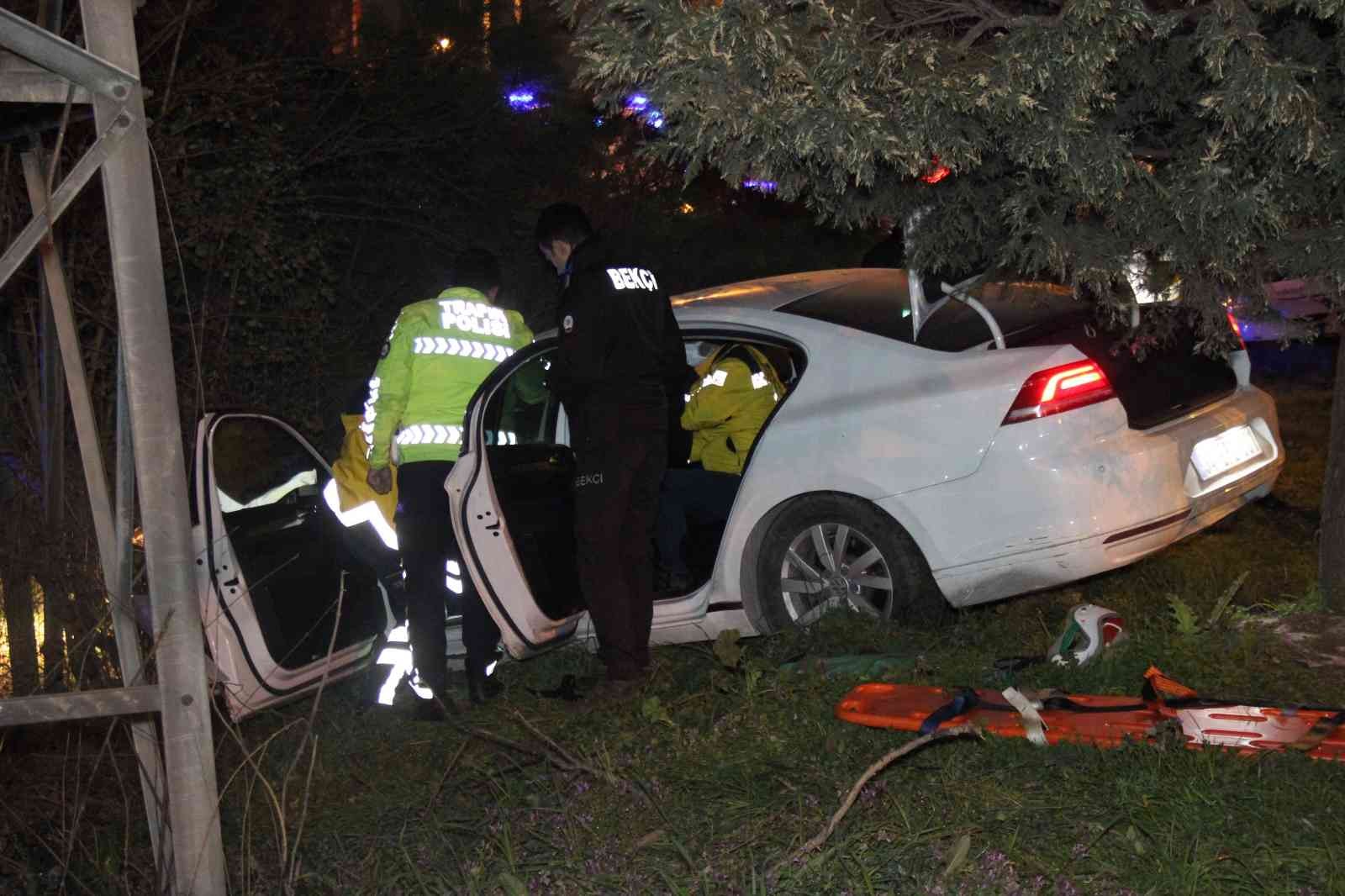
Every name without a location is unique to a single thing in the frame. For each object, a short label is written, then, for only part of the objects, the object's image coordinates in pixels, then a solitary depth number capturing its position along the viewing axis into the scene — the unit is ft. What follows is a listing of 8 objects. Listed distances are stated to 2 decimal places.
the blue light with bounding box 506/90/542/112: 32.86
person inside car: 19.49
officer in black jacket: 16.10
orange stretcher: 12.10
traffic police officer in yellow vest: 16.94
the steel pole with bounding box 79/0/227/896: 10.49
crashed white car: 15.44
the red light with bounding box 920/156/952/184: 12.78
